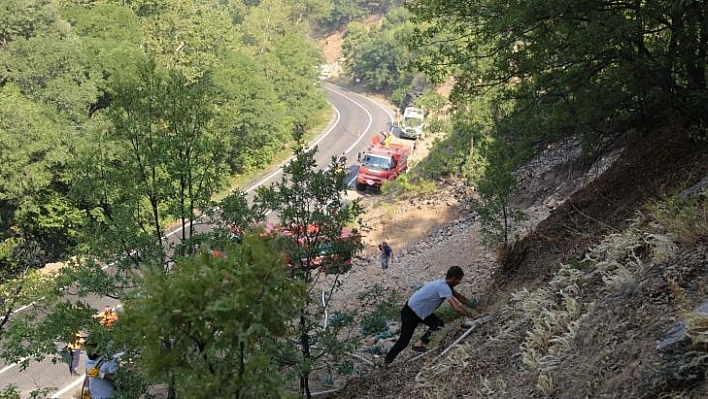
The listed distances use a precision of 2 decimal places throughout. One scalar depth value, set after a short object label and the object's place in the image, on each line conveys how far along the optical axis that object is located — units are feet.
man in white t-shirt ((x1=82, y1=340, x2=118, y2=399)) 26.53
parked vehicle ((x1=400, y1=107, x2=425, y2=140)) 139.23
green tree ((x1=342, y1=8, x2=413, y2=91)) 201.77
